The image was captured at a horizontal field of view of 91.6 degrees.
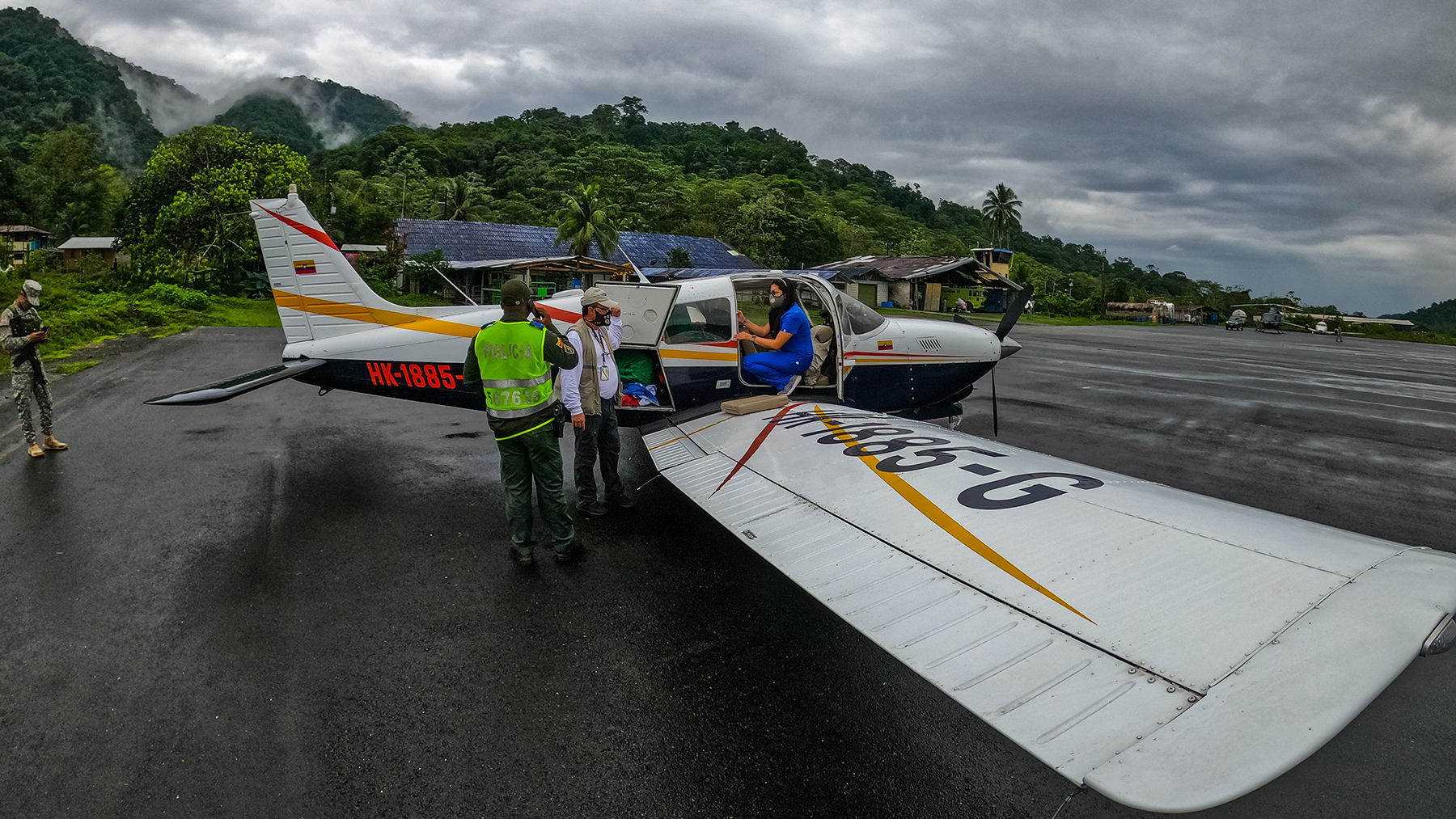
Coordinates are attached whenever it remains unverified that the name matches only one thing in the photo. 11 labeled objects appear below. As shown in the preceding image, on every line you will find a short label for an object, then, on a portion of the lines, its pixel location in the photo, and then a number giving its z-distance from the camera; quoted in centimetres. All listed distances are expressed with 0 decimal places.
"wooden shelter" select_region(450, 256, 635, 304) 3653
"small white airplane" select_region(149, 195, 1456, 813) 169
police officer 476
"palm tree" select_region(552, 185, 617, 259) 4281
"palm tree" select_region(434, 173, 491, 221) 6425
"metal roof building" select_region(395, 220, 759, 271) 4172
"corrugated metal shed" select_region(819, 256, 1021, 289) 4719
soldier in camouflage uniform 709
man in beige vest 564
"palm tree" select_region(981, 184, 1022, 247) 9506
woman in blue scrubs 648
